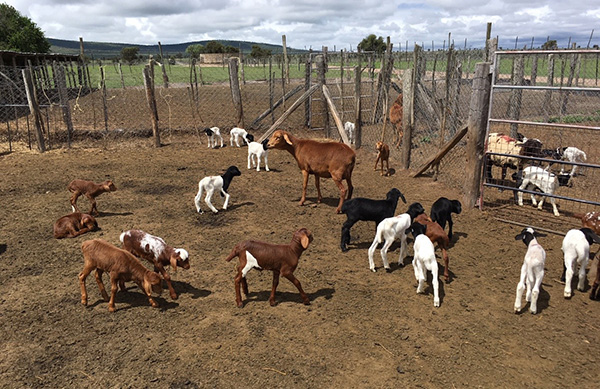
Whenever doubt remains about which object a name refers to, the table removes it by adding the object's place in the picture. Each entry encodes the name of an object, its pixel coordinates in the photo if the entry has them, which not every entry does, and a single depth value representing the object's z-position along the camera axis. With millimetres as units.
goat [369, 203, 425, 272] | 6191
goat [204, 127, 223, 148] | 14234
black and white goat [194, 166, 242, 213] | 8383
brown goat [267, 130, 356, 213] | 8812
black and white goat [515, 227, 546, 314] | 4965
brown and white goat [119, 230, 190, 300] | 5438
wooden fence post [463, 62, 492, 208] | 8305
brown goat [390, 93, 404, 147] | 15094
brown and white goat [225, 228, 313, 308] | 5070
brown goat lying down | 7402
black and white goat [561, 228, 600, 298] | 5363
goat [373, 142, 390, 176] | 10906
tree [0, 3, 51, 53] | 39594
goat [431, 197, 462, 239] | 6961
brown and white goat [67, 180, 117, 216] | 8211
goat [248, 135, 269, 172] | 11719
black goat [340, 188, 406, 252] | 6691
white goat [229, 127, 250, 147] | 14505
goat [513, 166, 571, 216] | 8492
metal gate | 8266
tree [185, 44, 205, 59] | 97562
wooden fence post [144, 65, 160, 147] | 14797
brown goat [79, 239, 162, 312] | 5125
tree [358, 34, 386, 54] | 85831
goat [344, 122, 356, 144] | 15172
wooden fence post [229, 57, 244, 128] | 15781
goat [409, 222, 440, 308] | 5250
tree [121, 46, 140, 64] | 86138
